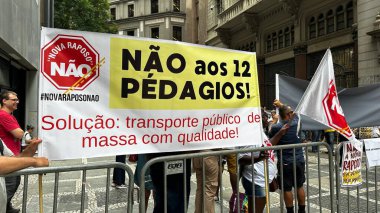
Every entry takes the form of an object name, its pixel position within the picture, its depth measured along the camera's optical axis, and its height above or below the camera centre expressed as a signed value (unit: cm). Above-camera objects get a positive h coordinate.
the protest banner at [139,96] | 282 +13
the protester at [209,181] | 449 -86
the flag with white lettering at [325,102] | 414 +8
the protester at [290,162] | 498 -70
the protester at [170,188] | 351 -74
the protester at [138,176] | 417 -77
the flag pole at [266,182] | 374 -73
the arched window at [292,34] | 2010 +406
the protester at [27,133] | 958 -57
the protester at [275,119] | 584 -15
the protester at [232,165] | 545 -80
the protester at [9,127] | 448 -18
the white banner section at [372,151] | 450 -52
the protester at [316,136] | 1301 -93
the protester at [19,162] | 232 -32
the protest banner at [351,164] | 429 -64
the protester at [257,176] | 432 -78
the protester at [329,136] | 1168 -84
